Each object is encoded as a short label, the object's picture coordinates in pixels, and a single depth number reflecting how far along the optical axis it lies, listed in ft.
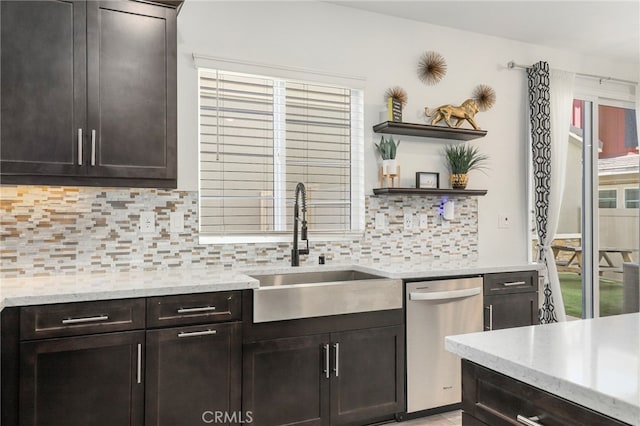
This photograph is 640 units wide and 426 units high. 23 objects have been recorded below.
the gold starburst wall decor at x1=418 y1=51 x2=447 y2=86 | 12.06
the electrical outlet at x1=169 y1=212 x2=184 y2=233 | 9.38
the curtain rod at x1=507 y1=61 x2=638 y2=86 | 13.32
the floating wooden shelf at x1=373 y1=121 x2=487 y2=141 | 10.96
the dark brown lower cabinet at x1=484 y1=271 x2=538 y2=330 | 9.95
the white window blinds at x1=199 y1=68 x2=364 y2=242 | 9.96
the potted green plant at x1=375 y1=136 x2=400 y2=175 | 11.09
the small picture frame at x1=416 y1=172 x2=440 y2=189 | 11.77
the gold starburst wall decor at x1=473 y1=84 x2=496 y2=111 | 12.84
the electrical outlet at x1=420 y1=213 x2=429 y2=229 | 11.96
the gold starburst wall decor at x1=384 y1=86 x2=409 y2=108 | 11.55
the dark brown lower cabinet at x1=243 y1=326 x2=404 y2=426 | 7.77
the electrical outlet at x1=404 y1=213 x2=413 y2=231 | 11.76
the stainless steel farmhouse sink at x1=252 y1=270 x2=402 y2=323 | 7.75
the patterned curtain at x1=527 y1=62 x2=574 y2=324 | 12.72
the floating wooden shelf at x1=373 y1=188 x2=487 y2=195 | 10.82
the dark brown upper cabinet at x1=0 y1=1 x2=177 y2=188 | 7.27
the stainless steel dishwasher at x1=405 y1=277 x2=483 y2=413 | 9.11
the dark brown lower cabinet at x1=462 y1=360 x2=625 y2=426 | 3.10
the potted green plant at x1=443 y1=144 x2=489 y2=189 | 11.94
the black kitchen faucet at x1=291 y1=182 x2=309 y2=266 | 9.84
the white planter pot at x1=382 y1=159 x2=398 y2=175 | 11.08
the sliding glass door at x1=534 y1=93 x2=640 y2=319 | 14.61
